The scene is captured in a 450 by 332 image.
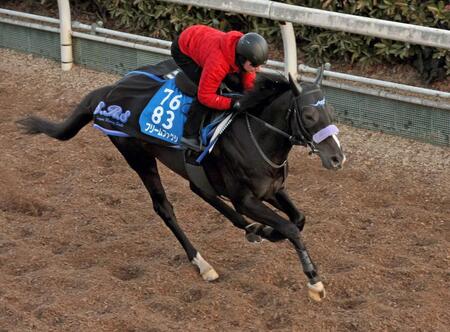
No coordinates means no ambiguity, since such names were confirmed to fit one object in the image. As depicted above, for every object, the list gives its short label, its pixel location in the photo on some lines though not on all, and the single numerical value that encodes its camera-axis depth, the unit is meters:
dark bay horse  9.26
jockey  9.67
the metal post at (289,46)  14.06
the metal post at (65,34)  17.00
